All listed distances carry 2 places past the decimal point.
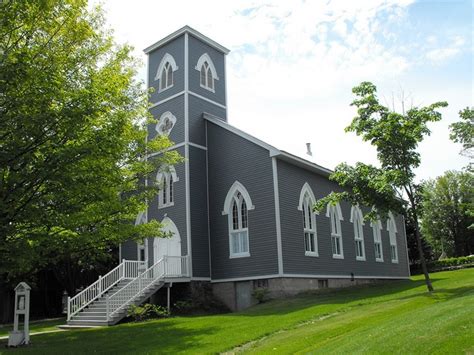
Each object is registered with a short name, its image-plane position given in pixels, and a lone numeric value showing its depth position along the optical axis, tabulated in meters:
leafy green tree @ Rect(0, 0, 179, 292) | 11.25
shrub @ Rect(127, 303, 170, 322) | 18.95
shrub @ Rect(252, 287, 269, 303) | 20.57
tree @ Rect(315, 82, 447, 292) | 16.39
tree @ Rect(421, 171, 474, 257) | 60.56
